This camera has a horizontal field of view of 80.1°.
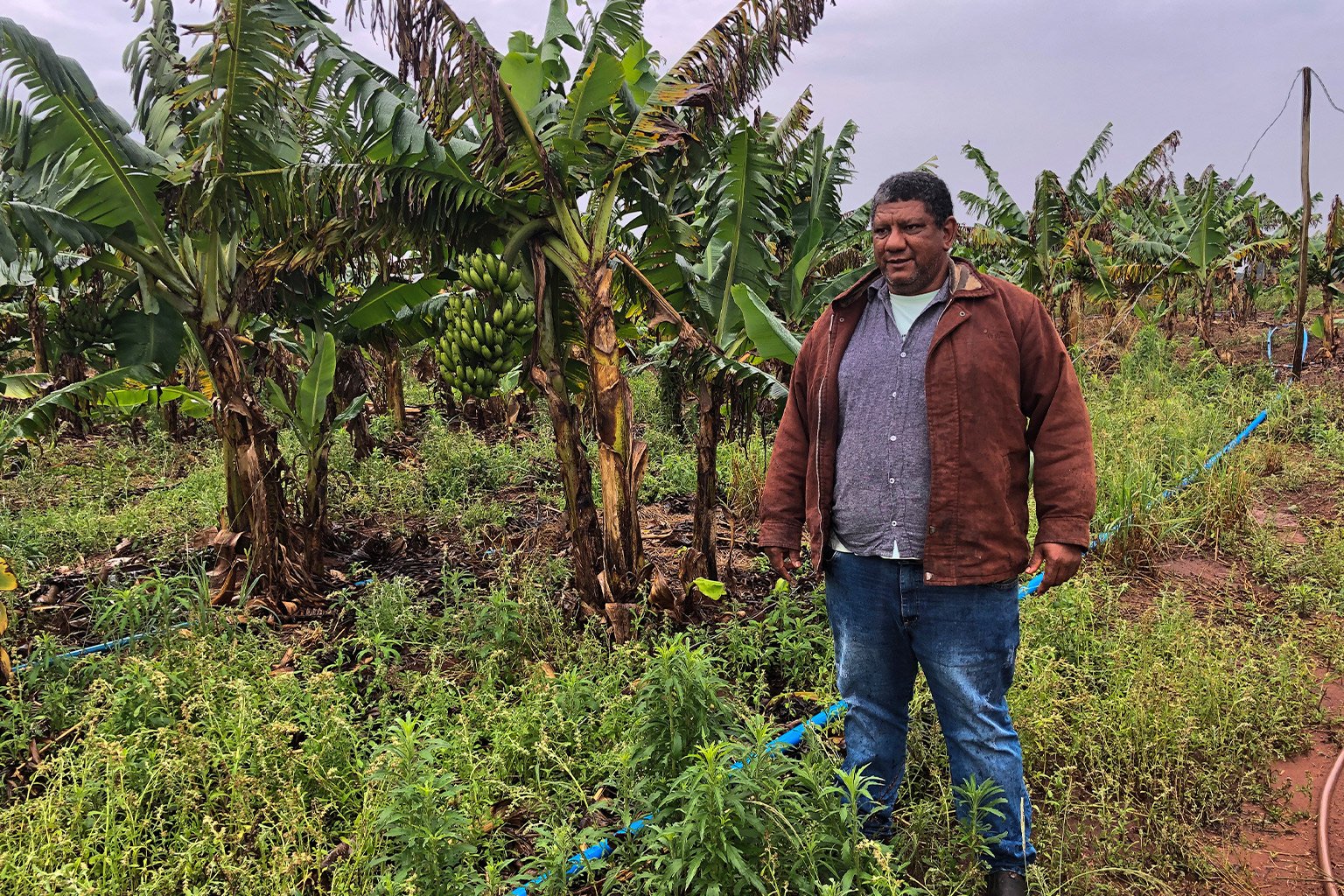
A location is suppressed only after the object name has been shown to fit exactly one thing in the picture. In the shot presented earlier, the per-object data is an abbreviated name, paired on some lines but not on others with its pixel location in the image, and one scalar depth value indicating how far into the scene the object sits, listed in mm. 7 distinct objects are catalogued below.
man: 2252
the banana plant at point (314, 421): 4828
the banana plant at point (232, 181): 3748
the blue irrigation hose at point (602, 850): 2369
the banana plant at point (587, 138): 3566
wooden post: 9773
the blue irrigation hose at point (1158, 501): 4613
